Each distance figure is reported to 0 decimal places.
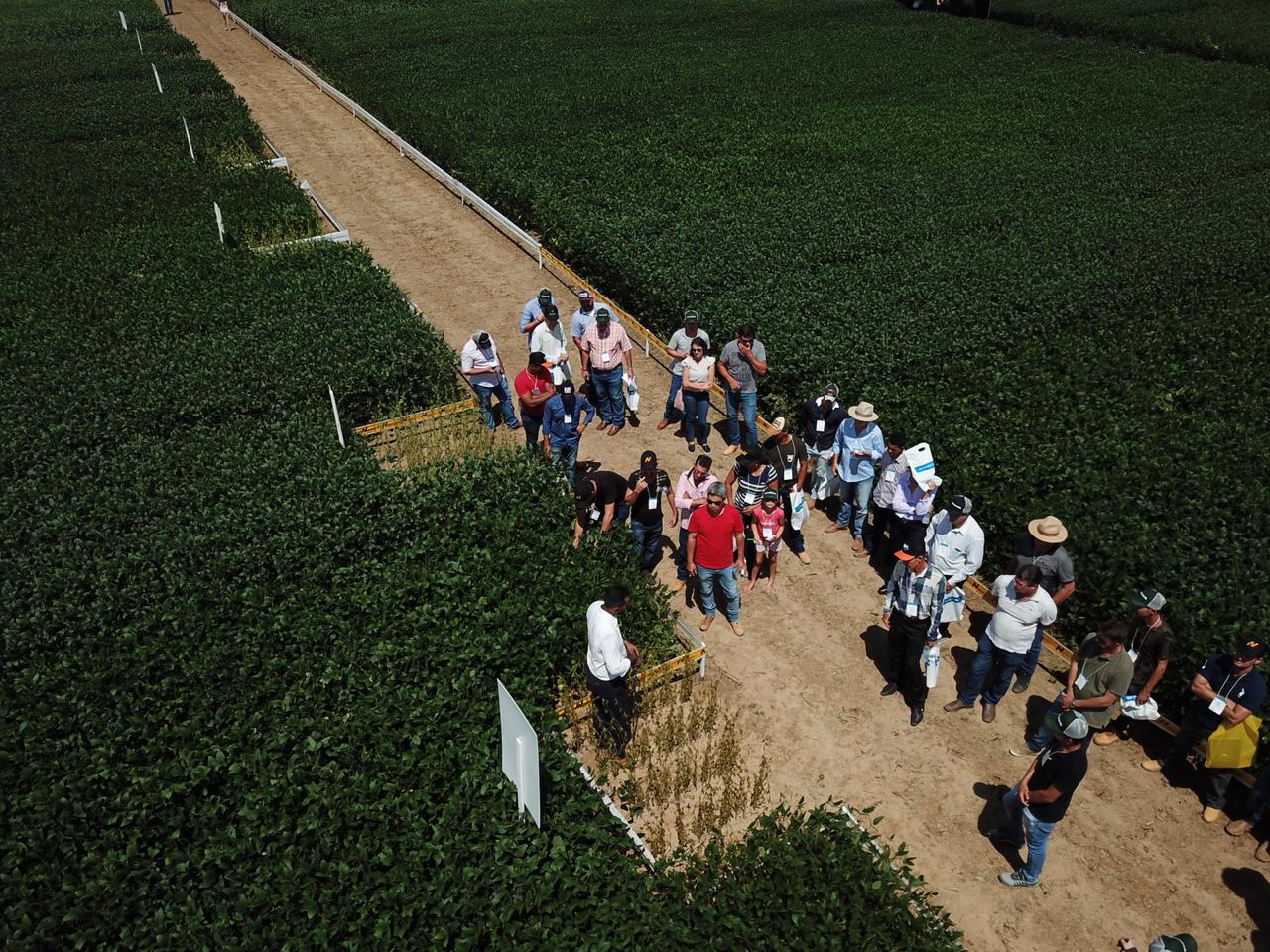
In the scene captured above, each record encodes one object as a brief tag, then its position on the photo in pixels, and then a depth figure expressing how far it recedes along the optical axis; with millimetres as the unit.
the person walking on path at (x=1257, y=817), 9508
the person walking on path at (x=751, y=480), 12039
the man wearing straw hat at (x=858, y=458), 12977
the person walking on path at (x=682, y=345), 15206
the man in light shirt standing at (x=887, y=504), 12172
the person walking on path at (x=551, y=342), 15141
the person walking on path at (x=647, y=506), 12055
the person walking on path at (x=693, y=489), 11805
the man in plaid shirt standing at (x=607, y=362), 15297
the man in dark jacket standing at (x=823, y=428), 13609
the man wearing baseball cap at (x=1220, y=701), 9453
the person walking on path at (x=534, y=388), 13859
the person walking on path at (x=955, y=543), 10750
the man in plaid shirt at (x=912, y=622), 10062
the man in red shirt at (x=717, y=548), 11281
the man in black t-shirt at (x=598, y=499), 12047
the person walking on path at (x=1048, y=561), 10961
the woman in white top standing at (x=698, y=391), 14977
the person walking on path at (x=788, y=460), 12617
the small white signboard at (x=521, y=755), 8266
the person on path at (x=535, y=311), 15273
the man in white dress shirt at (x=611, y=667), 9648
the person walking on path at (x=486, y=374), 15156
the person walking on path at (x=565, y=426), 13742
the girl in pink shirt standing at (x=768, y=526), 11984
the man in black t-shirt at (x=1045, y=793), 8148
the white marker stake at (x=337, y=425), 14352
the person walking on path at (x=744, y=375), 14875
